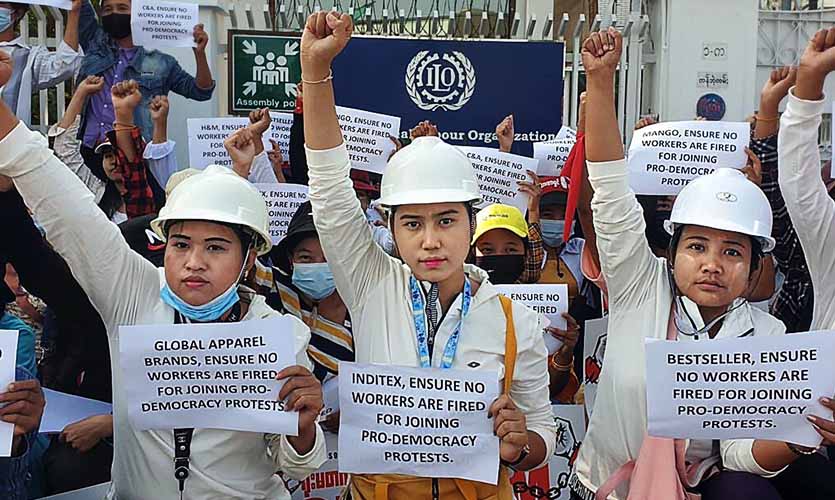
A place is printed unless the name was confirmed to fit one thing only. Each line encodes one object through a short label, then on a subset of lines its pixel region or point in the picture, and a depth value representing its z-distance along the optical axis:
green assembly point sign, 7.89
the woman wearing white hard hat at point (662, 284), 3.40
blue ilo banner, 7.73
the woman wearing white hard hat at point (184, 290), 3.21
